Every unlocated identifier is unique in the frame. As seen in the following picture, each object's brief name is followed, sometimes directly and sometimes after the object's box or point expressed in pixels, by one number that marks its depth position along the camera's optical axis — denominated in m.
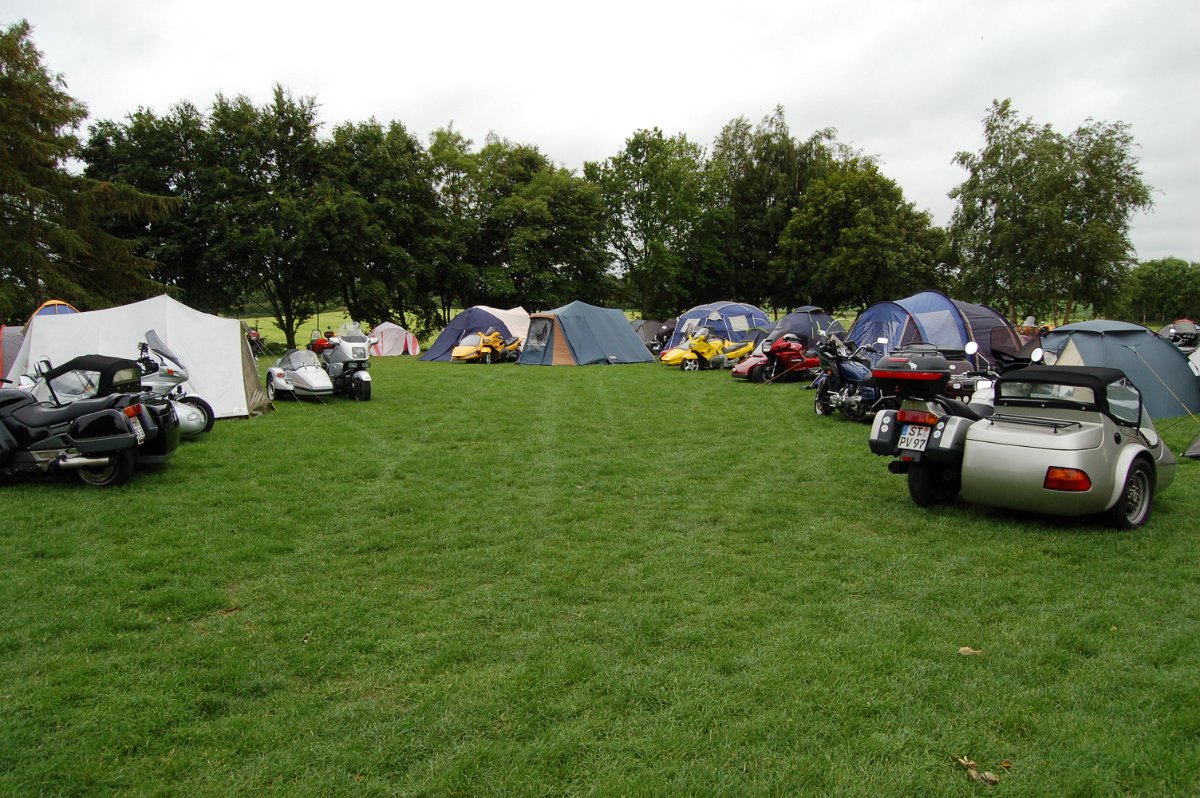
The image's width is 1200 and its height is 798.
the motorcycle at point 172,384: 9.31
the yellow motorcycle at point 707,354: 20.86
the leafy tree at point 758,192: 37.47
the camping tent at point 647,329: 30.89
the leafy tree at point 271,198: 25.83
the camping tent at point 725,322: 24.12
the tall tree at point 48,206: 19.88
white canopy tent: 10.26
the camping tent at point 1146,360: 11.16
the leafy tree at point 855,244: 33.38
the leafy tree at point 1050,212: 24.62
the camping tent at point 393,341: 28.34
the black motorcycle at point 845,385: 11.21
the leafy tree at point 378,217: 27.06
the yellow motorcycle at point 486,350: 23.73
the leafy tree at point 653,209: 36.75
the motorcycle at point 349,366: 13.68
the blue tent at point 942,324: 15.27
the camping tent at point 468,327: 25.39
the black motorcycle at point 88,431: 6.79
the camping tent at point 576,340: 22.75
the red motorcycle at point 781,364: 16.78
